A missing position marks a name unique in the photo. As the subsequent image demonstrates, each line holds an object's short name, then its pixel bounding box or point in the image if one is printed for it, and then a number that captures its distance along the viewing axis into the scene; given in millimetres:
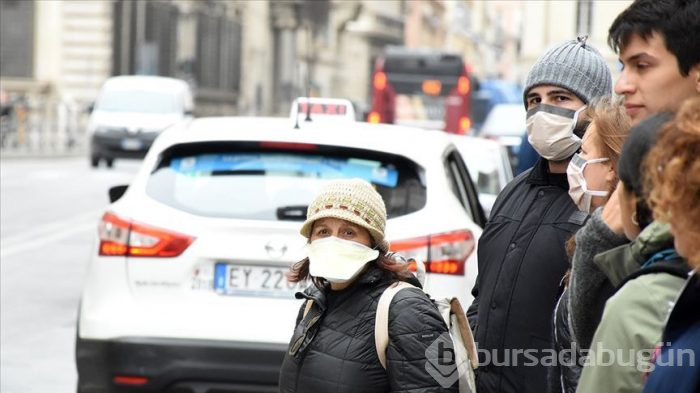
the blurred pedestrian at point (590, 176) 6830
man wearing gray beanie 8193
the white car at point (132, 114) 67502
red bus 74258
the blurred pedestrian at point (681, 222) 4674
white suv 12579
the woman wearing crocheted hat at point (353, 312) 7345
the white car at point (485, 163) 23143
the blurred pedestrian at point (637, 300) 4904
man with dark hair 5934
